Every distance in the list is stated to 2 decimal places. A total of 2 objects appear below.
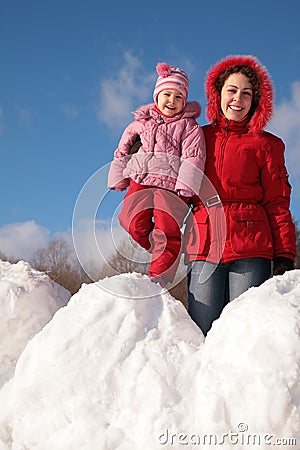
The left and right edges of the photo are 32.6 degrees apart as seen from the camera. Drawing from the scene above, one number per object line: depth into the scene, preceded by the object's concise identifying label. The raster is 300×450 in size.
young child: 3.62
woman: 3.61
